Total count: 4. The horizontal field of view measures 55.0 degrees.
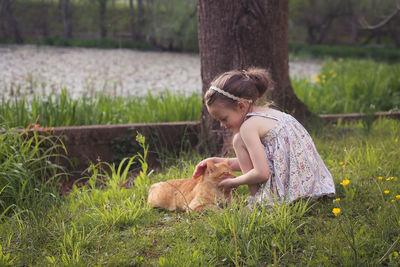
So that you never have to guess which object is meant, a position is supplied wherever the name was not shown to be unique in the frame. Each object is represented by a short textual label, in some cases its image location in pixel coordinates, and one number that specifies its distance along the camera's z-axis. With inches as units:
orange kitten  92.2
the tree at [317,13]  783.7
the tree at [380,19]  677.1
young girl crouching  89.9
